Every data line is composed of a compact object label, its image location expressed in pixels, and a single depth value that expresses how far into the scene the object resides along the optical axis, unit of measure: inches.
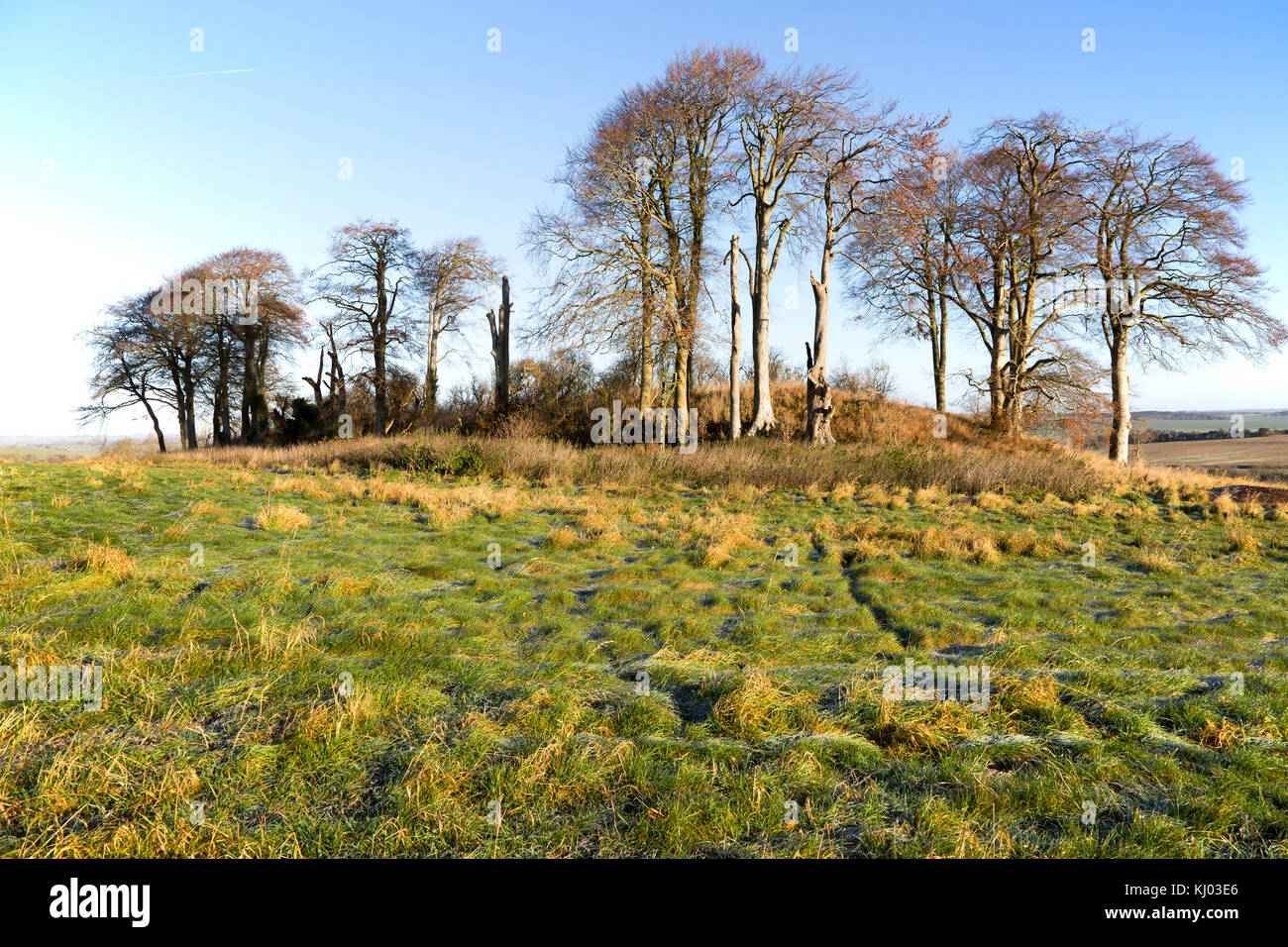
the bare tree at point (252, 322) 1471.5
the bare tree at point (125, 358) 1494.8
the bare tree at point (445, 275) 1427.2
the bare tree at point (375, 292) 1365.7
